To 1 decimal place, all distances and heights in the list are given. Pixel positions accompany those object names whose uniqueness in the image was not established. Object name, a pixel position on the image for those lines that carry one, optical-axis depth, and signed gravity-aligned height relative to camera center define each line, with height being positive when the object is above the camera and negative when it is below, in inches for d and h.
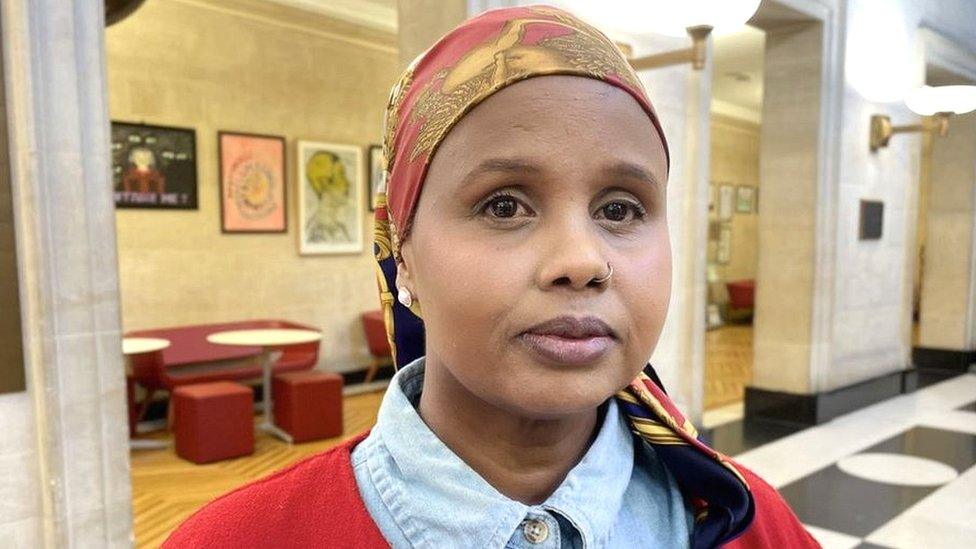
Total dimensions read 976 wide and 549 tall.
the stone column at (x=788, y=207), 218.8 +5.1
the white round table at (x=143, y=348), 211.3 -37.0
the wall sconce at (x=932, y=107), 223.8 +37.2
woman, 26.0 -3.9
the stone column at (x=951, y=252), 327.9 -13.7
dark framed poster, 245.4 +20.5
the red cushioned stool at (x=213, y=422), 202.1 -57.0
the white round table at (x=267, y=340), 224.2 -37.1
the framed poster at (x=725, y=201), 555.2 +17.5
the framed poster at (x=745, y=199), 578.7 +20.2
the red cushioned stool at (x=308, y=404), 223.9 -57.7
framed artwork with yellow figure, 297.9 +11.0
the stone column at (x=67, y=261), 86.4 -4.7
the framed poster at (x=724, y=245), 558.9 -17.3
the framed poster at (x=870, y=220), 234.7 +1.1
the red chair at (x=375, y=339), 307.6 -50.0
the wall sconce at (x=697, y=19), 119.1 +34.9
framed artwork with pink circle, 273.7 +16.1
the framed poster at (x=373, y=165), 319.0 +26.5
